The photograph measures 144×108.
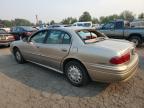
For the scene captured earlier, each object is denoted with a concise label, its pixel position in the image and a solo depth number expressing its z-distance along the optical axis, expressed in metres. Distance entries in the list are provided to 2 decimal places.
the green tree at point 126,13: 52.99
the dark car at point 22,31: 8.33
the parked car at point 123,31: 6.08
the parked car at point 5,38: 6.81
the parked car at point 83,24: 17.29
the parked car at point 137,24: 6.51
